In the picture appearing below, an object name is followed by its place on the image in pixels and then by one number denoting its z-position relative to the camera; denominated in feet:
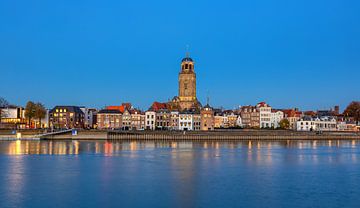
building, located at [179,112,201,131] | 431.43
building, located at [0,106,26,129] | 409.53
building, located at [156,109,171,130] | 435.94
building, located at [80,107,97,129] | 476.95
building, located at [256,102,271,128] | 461.37
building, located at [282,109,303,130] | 474.82
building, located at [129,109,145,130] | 430.61
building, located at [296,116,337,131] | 463.42
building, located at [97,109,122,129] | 423.64
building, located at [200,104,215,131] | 430.61
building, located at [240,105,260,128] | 461.78
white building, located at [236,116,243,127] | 473.26
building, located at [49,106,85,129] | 440.86
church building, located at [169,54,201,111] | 472.85
